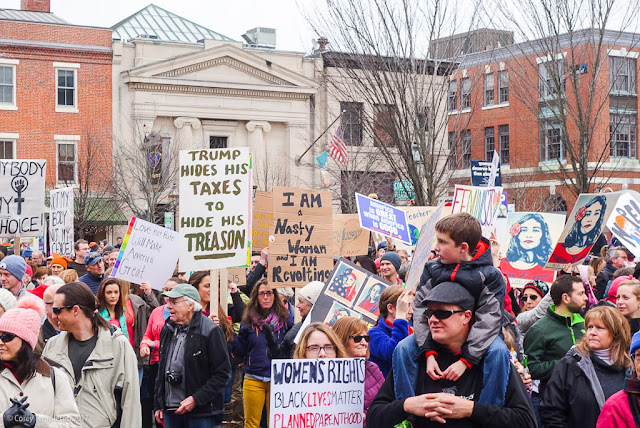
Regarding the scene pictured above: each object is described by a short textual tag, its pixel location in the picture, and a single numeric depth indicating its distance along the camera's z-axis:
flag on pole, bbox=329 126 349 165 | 30.47
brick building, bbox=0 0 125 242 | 37.84
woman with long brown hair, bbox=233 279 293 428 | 8.96
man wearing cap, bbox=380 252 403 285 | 10.98
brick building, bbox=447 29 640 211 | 38.75
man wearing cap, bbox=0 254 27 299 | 9.20
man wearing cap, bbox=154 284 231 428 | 7.24
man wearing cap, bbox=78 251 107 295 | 10.70
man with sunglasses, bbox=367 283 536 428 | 3.92
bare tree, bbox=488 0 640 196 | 23.00
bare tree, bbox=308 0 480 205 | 22.69
